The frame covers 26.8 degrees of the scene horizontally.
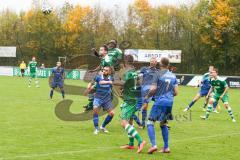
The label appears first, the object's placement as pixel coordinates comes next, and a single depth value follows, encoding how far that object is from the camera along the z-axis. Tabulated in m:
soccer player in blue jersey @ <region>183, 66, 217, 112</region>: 23.14
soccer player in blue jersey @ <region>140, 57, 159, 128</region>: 15.07
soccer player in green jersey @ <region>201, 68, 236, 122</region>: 19.47
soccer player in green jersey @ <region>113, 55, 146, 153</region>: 11.91
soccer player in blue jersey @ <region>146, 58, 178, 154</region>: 11.50
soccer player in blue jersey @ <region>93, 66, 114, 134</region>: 14.66
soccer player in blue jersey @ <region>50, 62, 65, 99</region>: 27.45
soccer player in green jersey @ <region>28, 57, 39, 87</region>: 40.38
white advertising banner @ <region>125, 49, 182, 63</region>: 57.91
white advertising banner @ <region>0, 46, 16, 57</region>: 70.00
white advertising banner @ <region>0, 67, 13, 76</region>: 61.16
